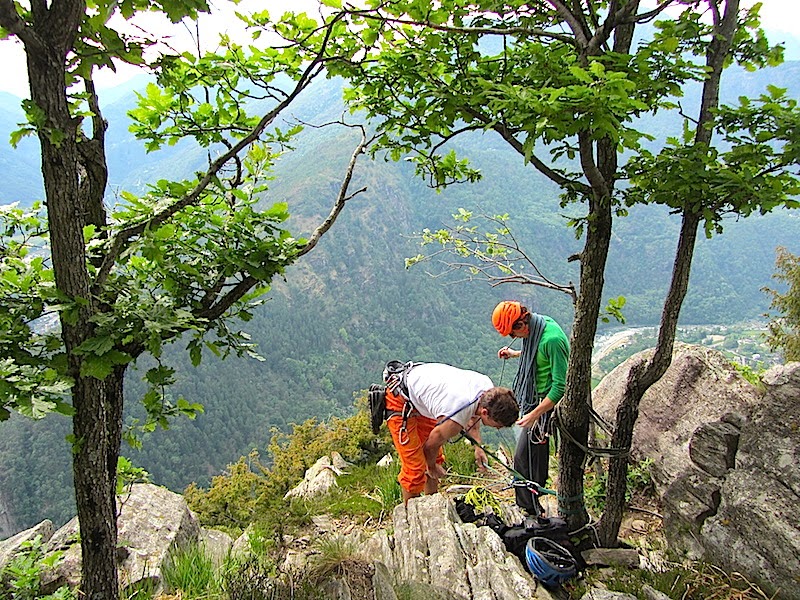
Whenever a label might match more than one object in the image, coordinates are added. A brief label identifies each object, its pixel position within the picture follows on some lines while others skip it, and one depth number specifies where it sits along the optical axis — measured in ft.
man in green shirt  14.61
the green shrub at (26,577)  9.76
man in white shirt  13.55
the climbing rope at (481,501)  14.26
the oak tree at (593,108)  8.34
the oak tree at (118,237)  6.01
